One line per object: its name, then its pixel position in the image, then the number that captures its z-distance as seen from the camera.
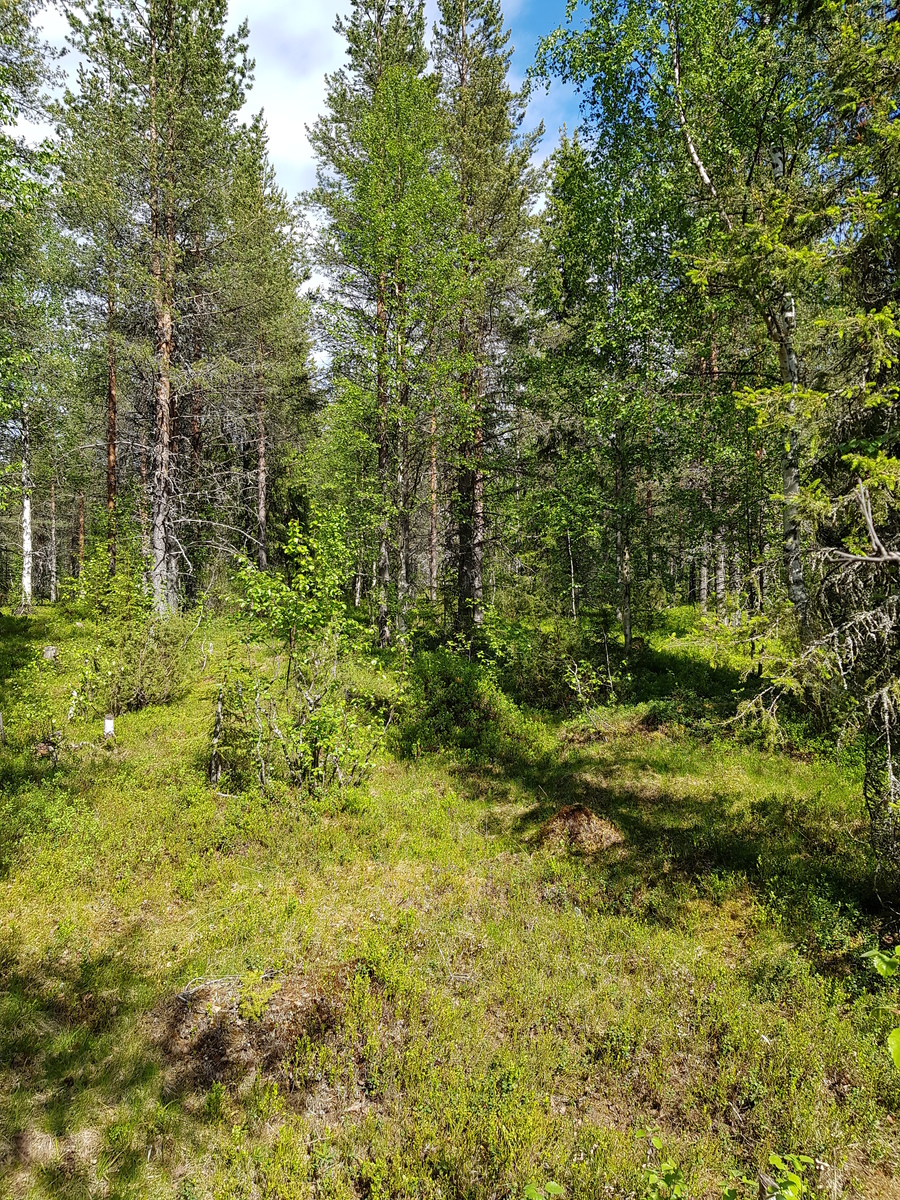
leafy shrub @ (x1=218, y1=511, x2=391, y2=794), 8.21
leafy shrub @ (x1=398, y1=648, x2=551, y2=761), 10.96
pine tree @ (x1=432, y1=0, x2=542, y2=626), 14.67
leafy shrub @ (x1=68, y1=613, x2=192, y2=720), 10.59
